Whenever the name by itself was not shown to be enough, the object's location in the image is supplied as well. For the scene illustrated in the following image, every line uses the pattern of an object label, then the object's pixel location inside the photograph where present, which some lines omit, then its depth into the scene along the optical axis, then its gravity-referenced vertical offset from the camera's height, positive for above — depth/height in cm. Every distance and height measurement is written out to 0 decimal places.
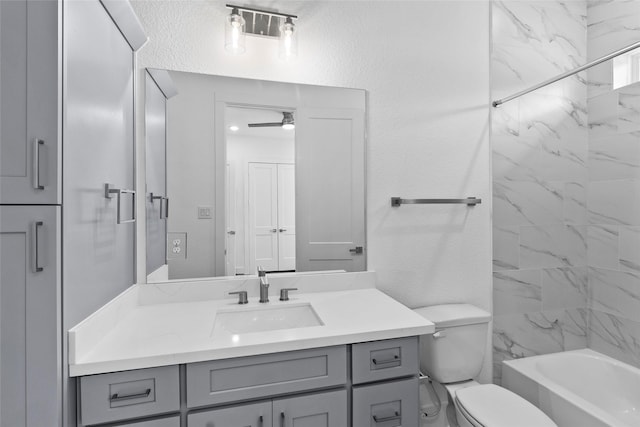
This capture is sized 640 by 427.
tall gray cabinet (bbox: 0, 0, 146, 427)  92 +1
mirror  161 +18
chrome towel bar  187 +7
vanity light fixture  162 +90
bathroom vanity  104 -51
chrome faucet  161 -36
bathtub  168 -96
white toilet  158 -72
